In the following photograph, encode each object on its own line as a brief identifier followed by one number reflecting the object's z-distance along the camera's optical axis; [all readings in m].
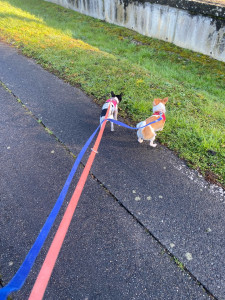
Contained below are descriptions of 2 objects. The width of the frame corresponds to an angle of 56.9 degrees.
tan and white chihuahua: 2.98
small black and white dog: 3.05
